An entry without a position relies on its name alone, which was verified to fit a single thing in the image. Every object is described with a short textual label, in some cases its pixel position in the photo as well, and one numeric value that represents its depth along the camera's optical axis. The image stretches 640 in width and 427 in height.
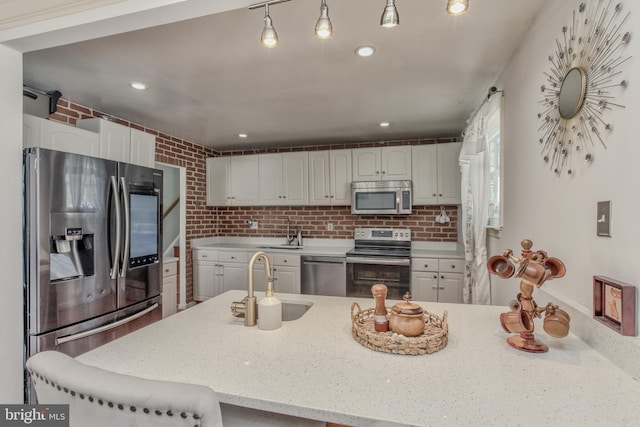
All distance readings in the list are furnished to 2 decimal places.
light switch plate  1.02
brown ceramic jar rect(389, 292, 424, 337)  1.10
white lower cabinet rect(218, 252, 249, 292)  4.02
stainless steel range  3.42
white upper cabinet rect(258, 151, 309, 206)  4.15
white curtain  2.33
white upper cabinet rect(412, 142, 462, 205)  3.61
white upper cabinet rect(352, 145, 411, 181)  3.78
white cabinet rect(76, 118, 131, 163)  2.42
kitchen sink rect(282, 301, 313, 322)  1.68
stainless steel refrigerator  1.70
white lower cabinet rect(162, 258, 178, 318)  3.59
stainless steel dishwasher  3.62
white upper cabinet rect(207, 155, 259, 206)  4.38
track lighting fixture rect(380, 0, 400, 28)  0.99
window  2.34
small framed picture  0.91
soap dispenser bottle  1.29
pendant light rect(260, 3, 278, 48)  1.13
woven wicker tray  1.03
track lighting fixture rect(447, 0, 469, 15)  0.91
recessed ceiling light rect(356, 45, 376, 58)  1.83
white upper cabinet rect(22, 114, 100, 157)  1.97
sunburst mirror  1.00
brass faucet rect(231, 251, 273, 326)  1.33
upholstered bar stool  0.63
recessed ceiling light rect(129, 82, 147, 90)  2.32
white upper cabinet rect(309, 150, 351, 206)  3.98
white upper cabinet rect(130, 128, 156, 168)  2.69
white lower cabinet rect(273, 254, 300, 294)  3.80
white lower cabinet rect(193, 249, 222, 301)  4.14
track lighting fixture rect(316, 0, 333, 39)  1.05
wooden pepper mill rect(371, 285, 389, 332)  1.15
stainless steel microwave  3.70
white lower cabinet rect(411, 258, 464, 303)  3.32
